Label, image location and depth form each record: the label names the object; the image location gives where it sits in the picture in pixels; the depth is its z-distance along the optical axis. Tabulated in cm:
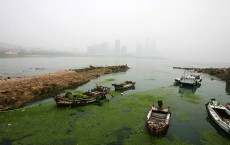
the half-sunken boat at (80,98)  2331
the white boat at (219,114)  1726
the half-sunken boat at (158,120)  1574
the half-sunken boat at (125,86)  3512
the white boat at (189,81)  4106
